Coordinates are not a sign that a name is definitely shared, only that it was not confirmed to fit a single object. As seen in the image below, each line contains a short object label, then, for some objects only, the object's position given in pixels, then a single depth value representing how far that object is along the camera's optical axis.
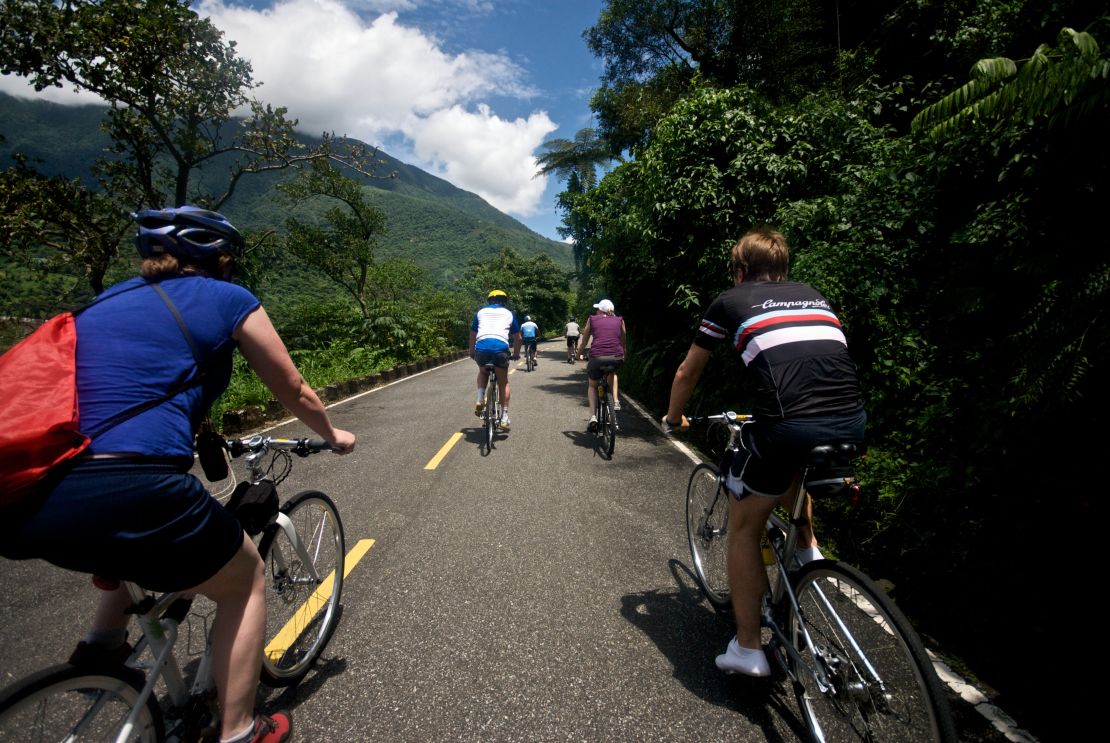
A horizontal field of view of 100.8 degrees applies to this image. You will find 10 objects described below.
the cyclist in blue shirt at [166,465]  1.23
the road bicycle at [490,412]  6.37
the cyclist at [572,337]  19.11
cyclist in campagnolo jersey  1.94
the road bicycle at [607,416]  6.12
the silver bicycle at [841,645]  1.52
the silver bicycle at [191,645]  1.27
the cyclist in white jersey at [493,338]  6.62
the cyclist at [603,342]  6.63
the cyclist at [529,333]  14.27
